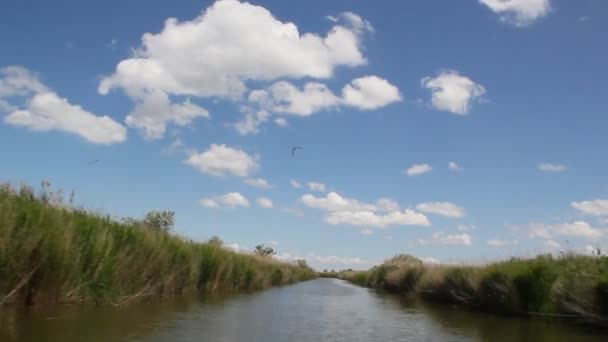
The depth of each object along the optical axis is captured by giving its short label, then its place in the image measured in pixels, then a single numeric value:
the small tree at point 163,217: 40.54
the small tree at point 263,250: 80.43
